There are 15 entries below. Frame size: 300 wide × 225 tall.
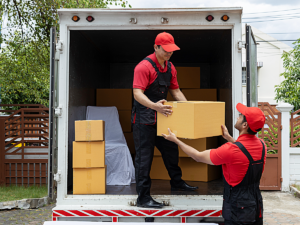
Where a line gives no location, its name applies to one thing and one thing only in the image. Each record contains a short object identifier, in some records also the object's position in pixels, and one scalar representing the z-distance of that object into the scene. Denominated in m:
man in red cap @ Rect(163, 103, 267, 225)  2.19
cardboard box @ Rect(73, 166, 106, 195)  3.21
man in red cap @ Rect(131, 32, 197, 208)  2.93
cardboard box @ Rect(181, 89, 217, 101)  5.17
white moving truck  2.90
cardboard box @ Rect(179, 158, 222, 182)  4.02
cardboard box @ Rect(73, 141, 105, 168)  3.23
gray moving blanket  3.98
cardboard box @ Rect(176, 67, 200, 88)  5.63
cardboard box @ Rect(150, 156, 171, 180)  4.25
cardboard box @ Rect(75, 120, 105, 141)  3.27
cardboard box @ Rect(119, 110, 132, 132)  5.52
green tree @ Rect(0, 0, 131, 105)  7.60
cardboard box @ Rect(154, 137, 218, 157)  4.00
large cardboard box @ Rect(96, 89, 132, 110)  5.57
